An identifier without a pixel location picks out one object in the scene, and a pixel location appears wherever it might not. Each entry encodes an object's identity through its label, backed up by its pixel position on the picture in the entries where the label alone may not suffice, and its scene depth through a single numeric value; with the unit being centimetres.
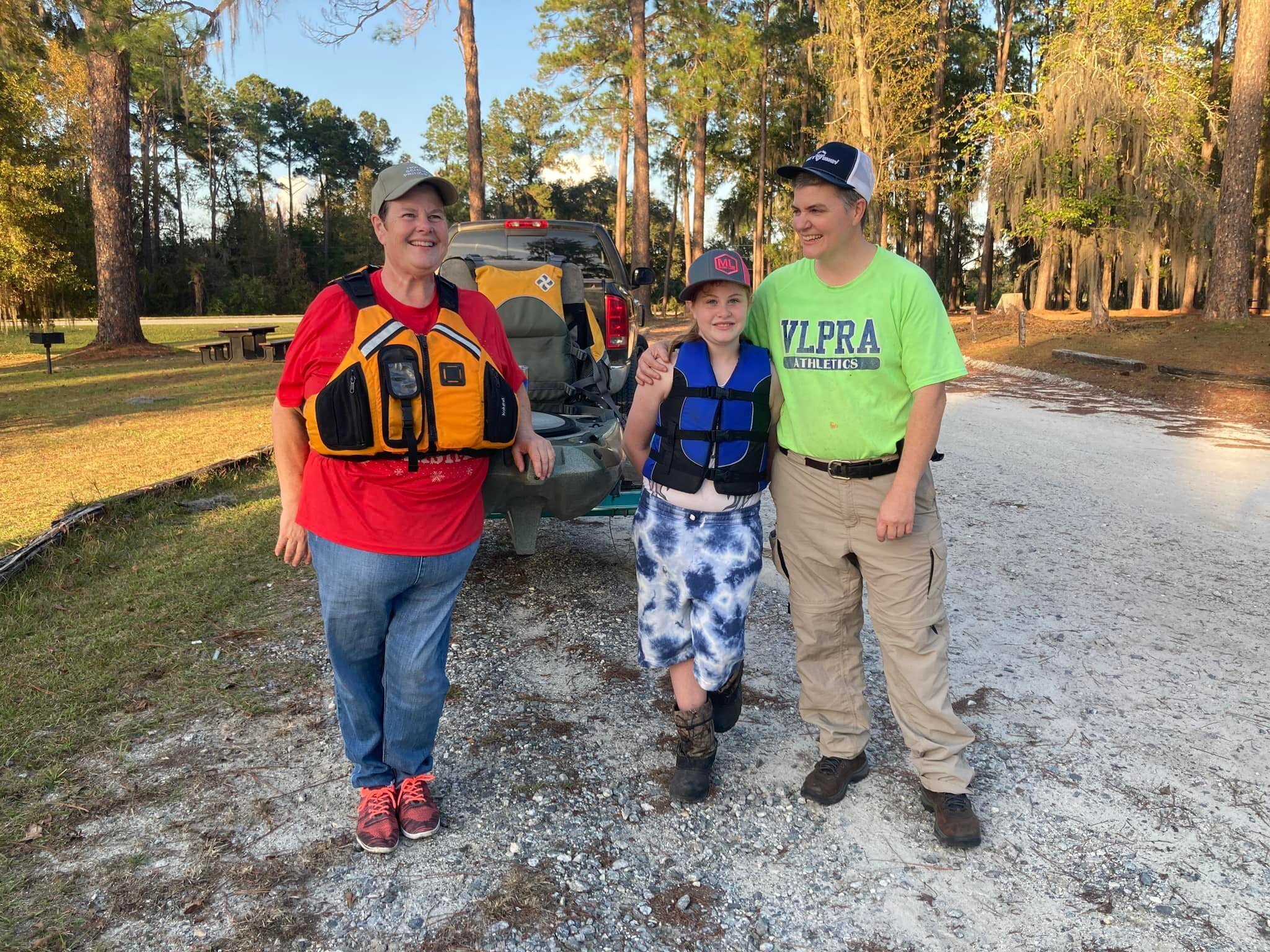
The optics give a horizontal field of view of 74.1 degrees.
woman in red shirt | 240
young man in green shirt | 257
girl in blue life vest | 275
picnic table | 1800
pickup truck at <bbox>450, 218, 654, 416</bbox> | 723
